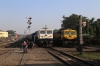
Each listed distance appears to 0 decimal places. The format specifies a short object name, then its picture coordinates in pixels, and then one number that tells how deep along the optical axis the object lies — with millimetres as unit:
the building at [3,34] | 164288
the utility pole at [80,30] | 23053
